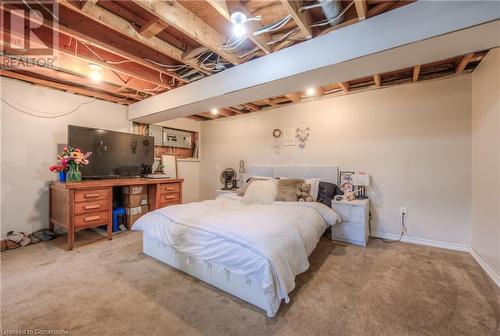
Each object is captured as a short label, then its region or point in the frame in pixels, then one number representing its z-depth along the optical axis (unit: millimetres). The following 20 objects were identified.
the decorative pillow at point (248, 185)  3542
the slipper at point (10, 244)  2768
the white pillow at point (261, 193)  3041
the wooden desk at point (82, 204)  2715
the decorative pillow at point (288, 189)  3084
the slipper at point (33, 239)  2963
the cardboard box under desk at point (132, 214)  3570
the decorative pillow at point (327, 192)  3283
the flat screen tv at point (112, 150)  3213
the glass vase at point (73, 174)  2967
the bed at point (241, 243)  1559
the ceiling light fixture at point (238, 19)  1609
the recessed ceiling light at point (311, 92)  3463
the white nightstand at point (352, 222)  2879
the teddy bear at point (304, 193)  3077
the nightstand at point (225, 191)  4318
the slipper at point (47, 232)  3094
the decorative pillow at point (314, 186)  3307
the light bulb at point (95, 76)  2840
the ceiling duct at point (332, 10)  1617
